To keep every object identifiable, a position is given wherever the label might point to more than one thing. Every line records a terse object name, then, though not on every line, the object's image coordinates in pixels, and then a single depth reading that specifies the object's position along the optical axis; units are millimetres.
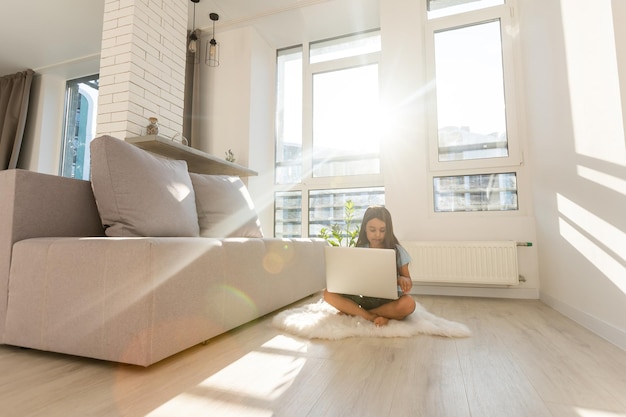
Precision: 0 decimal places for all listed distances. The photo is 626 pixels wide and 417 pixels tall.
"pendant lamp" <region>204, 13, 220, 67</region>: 3740
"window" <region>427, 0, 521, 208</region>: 3020
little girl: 1821
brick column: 2584
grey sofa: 1139
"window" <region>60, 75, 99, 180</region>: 4734
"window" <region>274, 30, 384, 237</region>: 3719
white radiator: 2738
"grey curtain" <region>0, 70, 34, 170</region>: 4527
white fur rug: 1599
